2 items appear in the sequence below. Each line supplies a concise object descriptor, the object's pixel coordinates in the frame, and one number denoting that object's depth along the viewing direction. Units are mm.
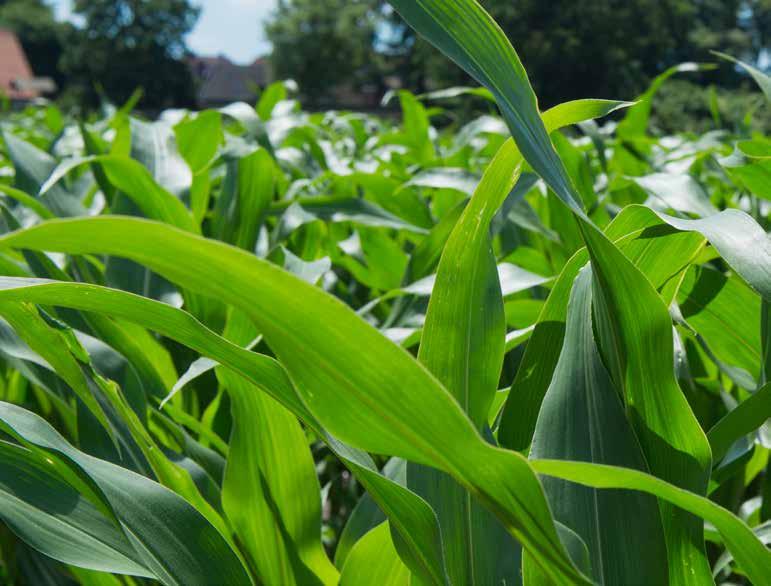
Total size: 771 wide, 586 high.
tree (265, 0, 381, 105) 42219
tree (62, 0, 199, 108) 44719
